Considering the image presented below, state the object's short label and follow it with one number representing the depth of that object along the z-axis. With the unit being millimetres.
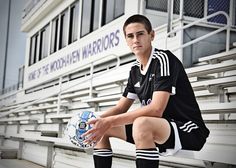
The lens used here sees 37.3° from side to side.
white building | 2047
